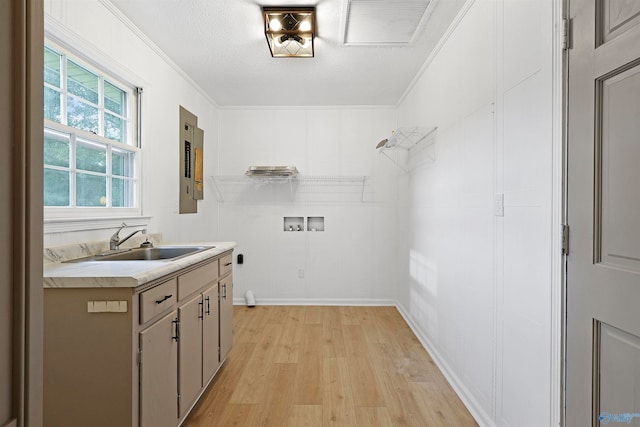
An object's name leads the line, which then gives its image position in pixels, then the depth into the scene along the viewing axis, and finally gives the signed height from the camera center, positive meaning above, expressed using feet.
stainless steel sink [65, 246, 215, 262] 6.55 -0.86
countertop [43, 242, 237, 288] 4.38 -0.83
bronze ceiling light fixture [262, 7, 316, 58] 7.23 +4.25
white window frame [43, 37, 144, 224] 5.91 +1.48
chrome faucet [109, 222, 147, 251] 6.92 -0.60
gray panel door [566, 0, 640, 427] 3.30 +0.00
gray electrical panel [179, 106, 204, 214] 10.75 +1.73
